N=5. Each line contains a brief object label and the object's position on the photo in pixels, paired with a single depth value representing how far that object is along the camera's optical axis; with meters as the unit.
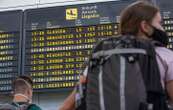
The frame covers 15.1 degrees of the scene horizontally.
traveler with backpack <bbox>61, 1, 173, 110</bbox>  1.85
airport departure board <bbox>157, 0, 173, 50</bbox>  5.87
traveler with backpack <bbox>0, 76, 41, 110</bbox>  3.38
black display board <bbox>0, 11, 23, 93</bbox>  6.36
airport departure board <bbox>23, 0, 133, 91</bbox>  6.11
